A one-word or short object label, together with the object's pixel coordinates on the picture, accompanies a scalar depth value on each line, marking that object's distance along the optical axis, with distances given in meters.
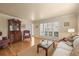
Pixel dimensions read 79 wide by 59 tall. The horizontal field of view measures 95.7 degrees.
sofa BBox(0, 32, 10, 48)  2.81
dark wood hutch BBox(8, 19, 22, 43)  2.95
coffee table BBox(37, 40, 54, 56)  2.91
